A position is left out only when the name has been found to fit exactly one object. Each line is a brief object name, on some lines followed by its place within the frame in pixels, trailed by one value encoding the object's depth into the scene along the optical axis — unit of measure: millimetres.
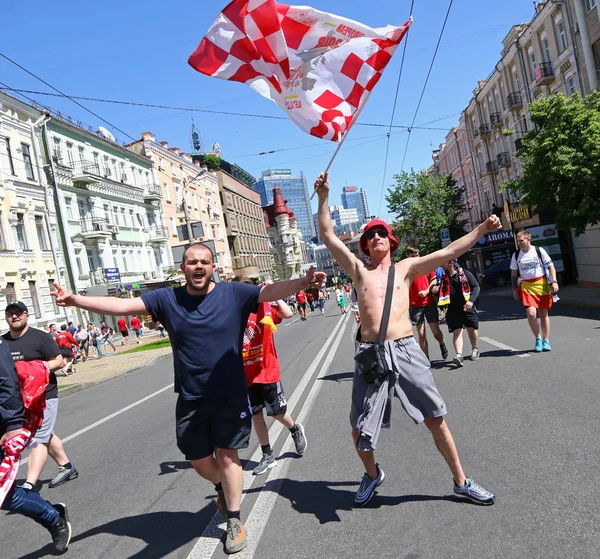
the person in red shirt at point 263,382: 5336
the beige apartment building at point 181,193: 49281
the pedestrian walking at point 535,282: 9234
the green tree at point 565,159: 16828
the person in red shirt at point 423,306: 9617
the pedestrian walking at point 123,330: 29828
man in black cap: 5070
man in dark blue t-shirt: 3742
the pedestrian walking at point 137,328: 31827
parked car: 37375
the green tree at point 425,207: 46406
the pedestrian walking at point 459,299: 9484
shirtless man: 3902
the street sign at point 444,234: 30827
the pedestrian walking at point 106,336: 27716
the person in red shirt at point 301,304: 30648
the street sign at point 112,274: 34656
